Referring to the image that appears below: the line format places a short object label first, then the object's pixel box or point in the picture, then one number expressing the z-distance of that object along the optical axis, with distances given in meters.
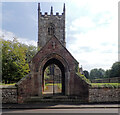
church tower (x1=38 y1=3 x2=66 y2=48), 41.08
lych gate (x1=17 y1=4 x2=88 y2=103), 10.65
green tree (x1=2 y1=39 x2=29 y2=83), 14.20
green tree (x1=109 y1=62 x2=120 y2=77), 41.41
